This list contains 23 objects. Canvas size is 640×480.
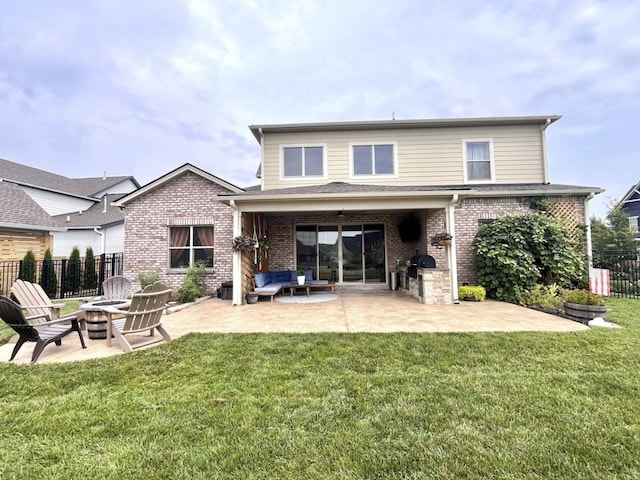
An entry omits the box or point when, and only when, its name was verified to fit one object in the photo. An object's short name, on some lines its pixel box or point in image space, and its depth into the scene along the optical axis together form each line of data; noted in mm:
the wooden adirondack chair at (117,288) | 5922
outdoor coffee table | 9297
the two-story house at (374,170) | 10664
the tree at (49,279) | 10289
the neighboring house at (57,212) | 10789
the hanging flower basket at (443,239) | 7605
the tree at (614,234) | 14170
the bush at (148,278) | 9133
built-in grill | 8164
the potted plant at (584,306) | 5543
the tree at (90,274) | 11844
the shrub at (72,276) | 10984
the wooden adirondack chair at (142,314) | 4277
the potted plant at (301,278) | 9281
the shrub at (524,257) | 7852
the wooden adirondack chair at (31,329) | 3661
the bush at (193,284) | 8555
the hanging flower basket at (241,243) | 7648
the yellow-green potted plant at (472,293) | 8023
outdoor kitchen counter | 7664
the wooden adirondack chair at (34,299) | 4762
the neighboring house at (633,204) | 19520
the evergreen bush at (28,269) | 9914
